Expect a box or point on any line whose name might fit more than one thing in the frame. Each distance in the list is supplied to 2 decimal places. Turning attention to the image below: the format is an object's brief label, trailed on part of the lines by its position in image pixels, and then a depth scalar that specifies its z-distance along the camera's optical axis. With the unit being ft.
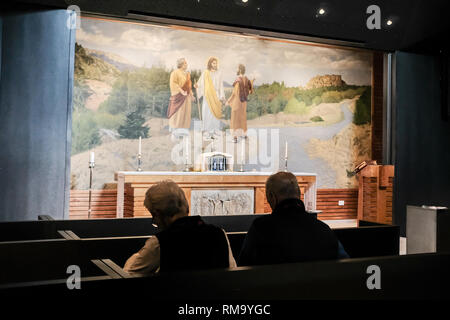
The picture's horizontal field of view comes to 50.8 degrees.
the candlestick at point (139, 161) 28.12
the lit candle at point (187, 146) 31.66
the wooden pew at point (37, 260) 10.08
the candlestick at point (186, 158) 31.17
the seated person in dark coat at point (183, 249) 7.82
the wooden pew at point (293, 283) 7.07
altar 25.98
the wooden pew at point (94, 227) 13.92
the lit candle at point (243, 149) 33.96
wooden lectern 33.86
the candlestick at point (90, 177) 25.94
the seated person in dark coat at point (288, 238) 8.82
